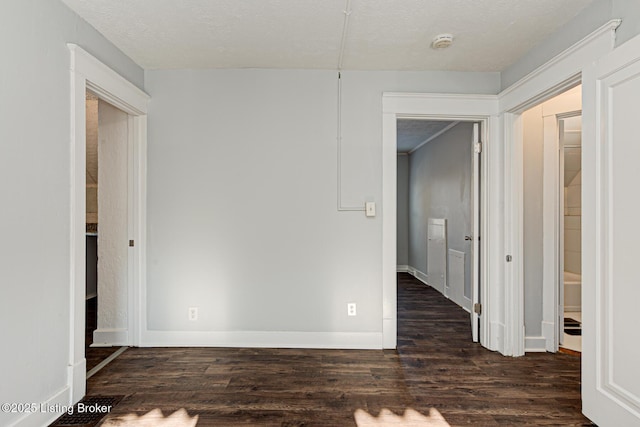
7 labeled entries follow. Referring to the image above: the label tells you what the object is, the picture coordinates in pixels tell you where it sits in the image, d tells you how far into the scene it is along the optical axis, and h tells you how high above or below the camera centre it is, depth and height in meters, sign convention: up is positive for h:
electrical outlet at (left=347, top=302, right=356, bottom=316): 3.03 -0.83
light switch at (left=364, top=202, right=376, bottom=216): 3.03 +0.04
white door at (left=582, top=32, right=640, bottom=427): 1.71 -0.13
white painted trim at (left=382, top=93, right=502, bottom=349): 3.02 +0.66
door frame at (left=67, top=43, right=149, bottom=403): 2.10 +0.34
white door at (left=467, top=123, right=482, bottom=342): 3.19 -0.25
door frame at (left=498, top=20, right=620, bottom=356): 2.90 -0.07
